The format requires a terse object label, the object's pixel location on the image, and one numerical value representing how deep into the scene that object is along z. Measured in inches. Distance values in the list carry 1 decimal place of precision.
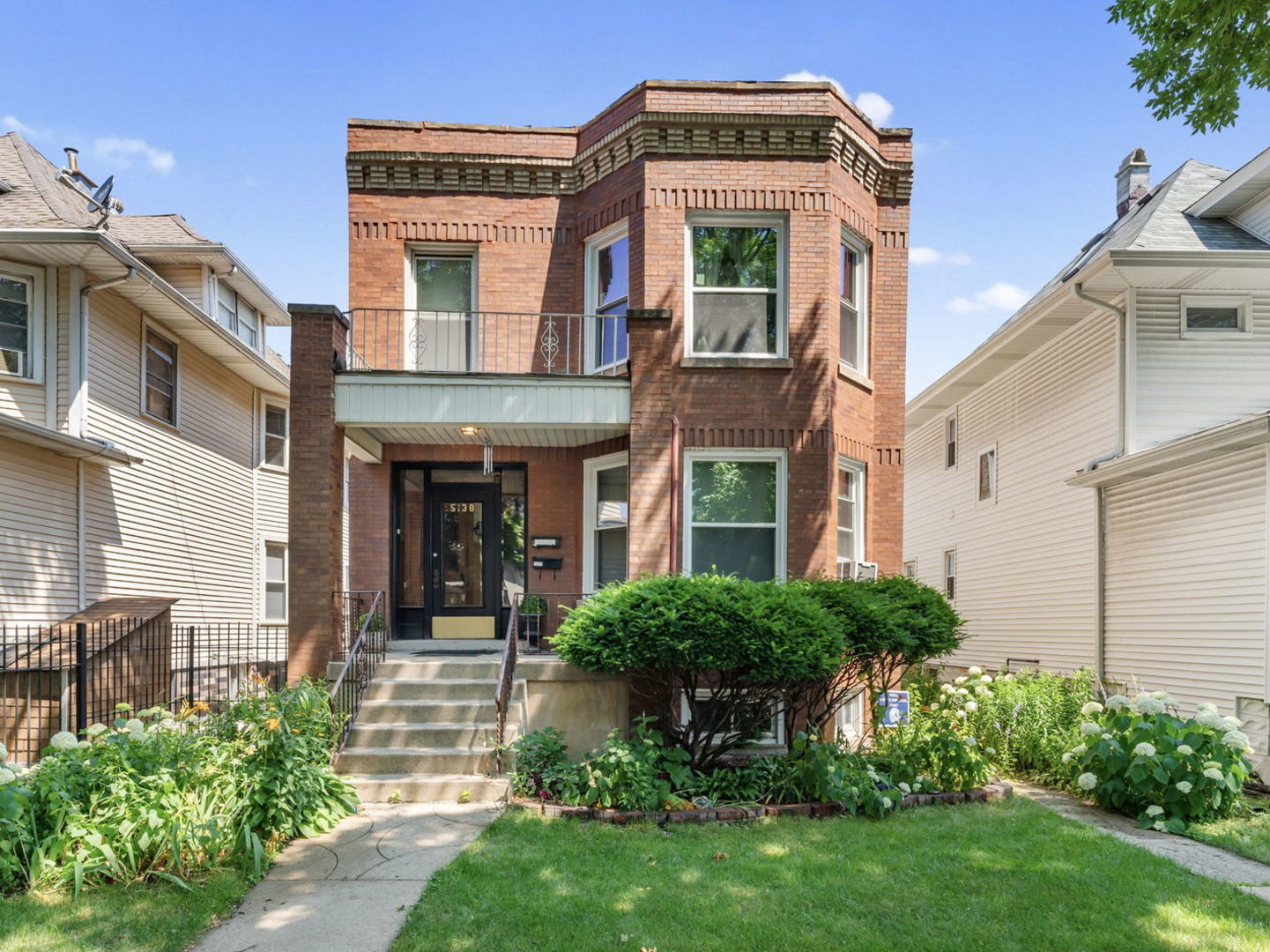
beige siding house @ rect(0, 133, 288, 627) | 438.6
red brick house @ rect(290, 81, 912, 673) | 391.5
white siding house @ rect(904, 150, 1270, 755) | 379.9
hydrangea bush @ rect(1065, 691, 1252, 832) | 292.4
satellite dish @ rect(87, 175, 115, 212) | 581.3
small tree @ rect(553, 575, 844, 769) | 300.2
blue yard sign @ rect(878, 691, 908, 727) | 391.7
